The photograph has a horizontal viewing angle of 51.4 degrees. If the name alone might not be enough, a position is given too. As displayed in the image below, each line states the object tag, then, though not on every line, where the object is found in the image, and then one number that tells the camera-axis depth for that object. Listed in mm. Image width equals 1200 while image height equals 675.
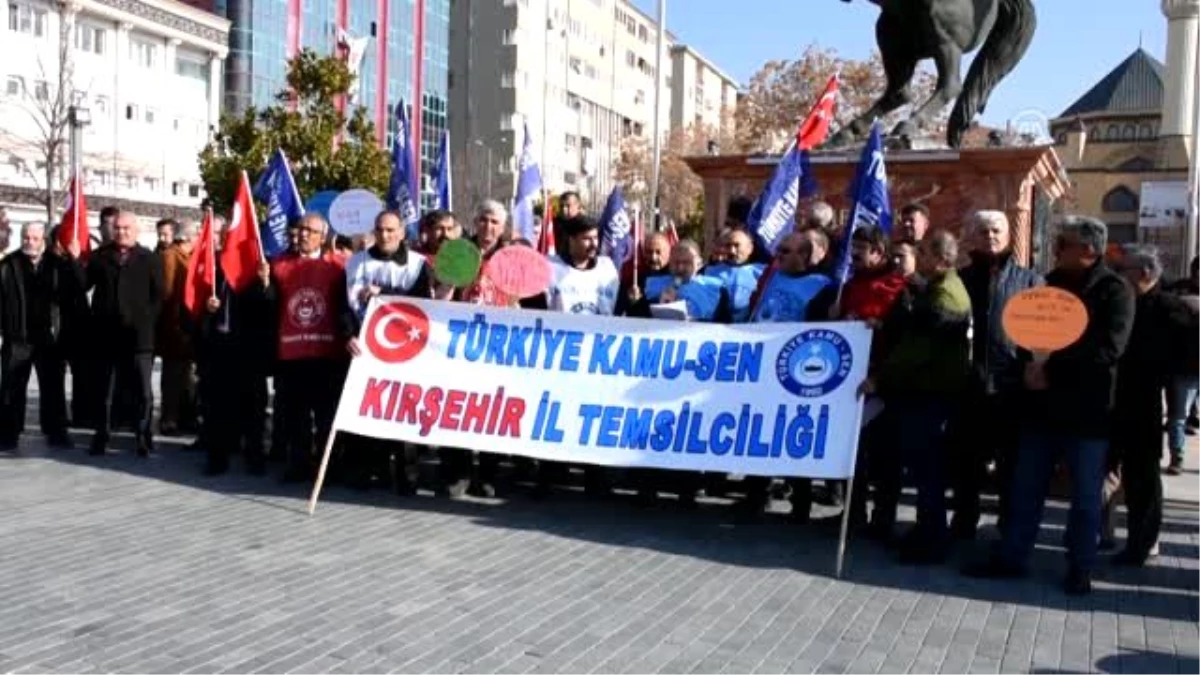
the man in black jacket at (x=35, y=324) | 10398
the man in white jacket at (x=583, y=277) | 8742
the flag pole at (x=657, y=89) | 33322
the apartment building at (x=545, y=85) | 84000
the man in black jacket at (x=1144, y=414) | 7168
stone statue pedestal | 10477
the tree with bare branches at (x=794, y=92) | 35344
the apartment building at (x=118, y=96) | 47875
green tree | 24188
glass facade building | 69188
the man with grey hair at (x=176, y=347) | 11625
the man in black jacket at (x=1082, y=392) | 6613
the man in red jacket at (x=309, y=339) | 9297
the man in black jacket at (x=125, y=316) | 10273
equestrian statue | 10969
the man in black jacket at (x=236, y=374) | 9742
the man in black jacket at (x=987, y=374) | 7656
